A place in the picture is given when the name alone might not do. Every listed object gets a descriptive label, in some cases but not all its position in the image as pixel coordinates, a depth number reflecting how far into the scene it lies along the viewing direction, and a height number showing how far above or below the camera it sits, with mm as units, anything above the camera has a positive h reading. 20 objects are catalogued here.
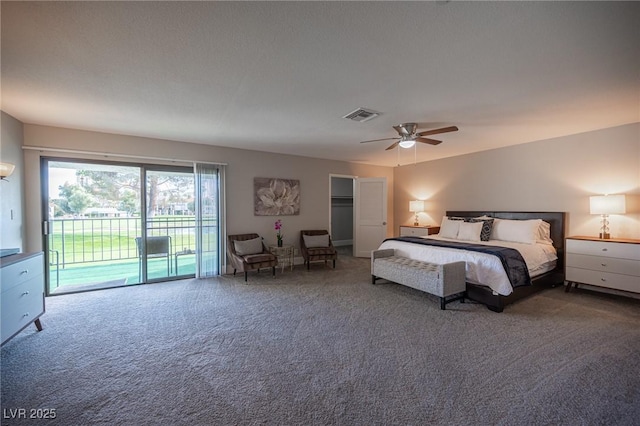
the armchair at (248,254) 4465 -805
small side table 4969 -849
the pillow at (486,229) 4526 -374
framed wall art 5242 +243
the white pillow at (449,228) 4888 -387
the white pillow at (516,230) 4160 -379
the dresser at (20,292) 2158 -738
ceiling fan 3566 +1010
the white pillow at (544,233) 4227 -422
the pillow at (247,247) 4730 -685
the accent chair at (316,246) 5242 -789
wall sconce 2664 +416
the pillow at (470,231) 4555 -411
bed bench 3187 -895
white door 6523 -148
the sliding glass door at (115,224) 3938 -238
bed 3170 -719
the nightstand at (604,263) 3279 -744
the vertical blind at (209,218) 4602 -164
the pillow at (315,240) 5484 -676
